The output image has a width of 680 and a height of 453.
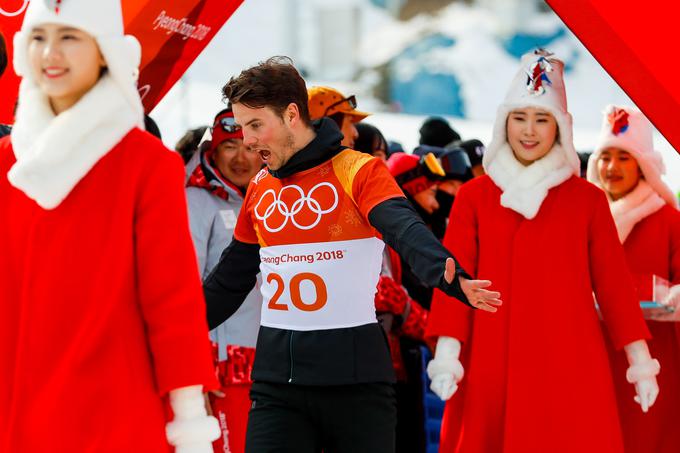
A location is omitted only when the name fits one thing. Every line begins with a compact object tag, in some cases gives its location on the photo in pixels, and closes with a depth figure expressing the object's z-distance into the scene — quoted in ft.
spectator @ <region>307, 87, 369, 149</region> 35.59
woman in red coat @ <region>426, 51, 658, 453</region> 28.84
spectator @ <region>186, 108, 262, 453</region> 32.45
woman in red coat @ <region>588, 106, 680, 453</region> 33.54
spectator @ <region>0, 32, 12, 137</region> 24.87
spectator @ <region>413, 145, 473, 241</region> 44.12
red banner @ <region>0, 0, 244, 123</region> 28.46
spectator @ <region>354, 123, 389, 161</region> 39.53
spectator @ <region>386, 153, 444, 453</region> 35.11
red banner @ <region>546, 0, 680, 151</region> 23.88
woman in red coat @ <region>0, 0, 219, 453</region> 18.72
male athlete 24.84
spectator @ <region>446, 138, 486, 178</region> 47.69
